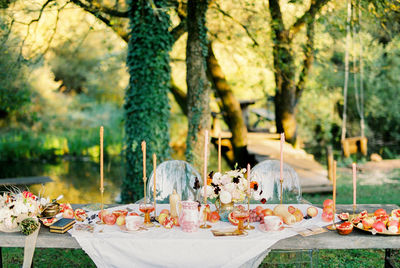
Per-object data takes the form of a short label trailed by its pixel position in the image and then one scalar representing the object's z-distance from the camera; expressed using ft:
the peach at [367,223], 8.93
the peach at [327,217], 9.80
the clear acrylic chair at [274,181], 12.57
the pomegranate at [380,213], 9.37
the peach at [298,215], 9.86
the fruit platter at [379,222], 8.79
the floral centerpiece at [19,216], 8.87
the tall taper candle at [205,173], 8.77
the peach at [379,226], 8.80
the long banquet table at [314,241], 8.64
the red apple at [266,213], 9.72
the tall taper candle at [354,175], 8.75
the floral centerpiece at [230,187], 9.53
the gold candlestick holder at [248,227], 9.29
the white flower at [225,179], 9.55
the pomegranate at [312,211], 10.19
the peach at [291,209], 10.22
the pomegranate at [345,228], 8.84
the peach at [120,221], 9.50
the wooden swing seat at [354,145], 32.07
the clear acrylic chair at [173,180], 12.61
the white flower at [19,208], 8.98
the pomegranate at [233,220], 9.54
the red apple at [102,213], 9.73
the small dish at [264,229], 9.09
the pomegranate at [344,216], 9.82
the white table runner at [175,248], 8.55
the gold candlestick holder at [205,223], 9.40
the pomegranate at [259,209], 10.01
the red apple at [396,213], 9.19
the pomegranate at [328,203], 10.11
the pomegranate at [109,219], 9.63
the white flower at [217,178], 9.65
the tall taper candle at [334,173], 8.48
